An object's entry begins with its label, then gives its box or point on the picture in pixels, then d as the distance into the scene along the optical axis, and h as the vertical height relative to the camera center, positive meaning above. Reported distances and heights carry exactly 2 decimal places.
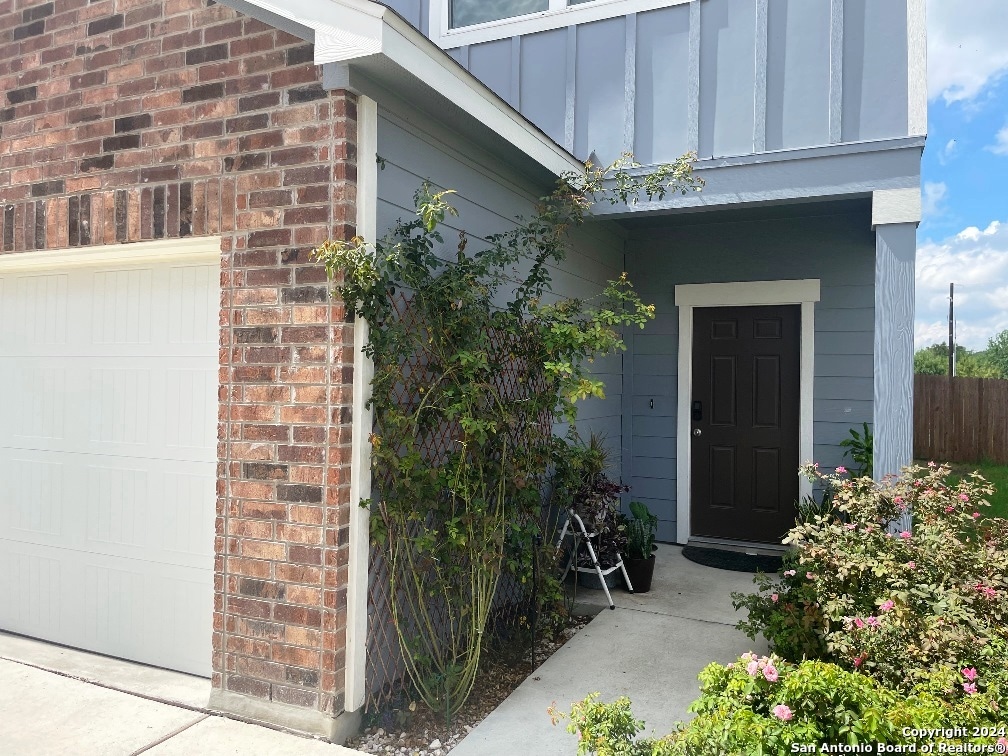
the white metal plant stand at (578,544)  4.58 -0.94
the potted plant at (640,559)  4.90 -1.09
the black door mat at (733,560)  5.48 -1.26
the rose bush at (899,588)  2.60 -0.74
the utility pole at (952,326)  23.27 +2.48
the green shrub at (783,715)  1.92 -0.86
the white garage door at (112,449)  3.48 -0.33
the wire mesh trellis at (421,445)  3.15 -0.29
